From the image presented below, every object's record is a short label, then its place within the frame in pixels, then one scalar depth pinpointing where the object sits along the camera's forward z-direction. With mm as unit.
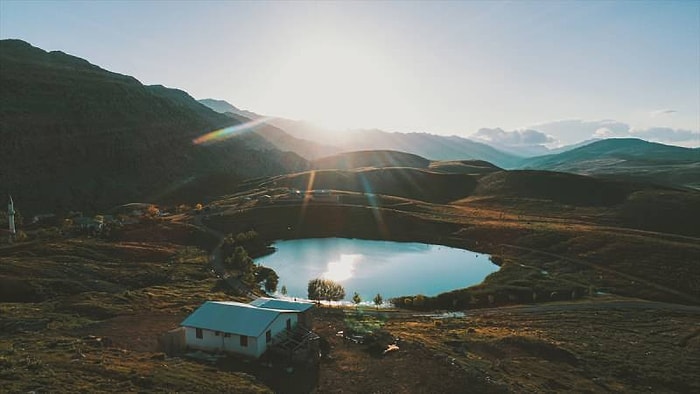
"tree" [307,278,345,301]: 79312
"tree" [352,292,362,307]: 76812
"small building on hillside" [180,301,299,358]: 45781
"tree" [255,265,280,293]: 87562
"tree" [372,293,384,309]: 77662
